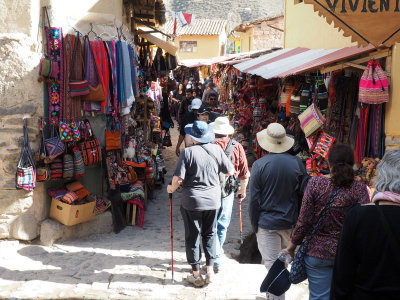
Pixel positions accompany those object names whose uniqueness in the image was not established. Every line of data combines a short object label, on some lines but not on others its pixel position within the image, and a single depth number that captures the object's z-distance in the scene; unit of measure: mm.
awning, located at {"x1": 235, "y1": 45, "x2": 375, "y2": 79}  5440
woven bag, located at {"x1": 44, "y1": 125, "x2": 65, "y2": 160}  5852
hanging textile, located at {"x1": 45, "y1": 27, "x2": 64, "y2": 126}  6035
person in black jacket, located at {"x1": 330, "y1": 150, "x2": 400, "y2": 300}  2180
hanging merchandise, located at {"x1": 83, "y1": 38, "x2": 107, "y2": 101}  6324
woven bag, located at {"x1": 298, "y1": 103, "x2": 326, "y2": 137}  5949
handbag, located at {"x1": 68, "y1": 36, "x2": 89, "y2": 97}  6160
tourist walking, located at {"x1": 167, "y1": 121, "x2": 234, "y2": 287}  4699
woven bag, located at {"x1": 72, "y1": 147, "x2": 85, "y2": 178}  6211
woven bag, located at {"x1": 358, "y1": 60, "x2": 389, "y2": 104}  4785
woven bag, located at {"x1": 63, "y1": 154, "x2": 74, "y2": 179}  6074
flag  11469
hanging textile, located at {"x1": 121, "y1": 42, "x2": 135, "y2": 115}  6695
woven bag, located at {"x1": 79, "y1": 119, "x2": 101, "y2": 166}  6379
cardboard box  6039
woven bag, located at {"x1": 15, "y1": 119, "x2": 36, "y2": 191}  5730
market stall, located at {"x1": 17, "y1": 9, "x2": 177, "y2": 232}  5992
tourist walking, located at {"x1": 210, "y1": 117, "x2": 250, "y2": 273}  5211
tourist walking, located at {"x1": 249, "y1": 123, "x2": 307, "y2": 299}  4152
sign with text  3271
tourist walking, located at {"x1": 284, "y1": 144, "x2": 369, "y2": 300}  3162
